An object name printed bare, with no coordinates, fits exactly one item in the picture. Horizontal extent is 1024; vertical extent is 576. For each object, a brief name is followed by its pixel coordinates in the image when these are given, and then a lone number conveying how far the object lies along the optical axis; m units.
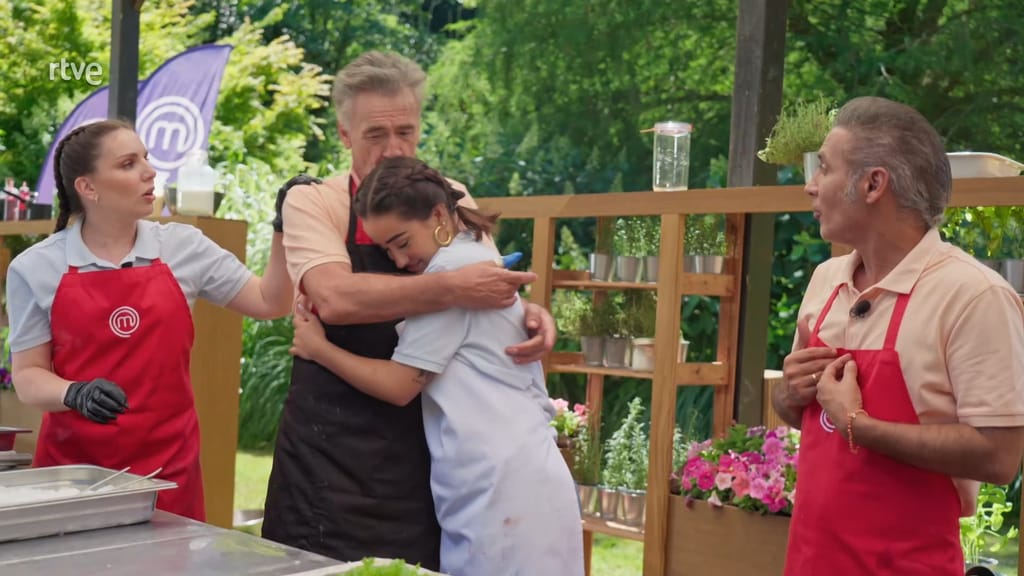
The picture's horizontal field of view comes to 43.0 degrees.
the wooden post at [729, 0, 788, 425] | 4.20
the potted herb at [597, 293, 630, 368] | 4.49
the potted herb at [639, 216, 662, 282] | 4.25
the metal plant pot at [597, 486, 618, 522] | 4.35
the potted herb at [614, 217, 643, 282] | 4.34
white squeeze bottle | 4.61
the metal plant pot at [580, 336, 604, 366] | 4.59
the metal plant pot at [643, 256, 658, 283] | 4.29
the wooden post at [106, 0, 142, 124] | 5.89
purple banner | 8.36
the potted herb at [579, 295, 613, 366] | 4.57
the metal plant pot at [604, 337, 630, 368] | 4.49
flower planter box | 3.56
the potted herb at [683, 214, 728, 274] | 4.05
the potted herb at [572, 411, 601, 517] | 4.43
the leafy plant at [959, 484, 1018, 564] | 4.44
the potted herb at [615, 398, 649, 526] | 4.27
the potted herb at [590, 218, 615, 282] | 4.46
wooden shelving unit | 3.86
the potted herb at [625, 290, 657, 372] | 4.39
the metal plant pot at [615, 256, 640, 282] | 4.38
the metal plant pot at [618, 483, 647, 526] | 4.25
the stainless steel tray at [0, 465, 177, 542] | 1.96
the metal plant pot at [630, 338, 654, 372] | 4.39
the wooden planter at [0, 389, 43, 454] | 6.11
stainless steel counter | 1.79
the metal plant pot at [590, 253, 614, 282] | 4.51
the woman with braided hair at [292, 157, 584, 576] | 2.15
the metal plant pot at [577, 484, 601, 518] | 4.42
